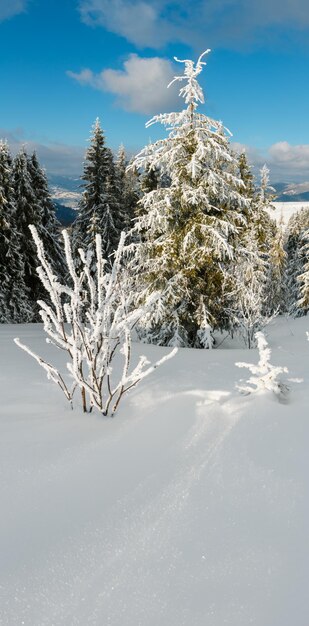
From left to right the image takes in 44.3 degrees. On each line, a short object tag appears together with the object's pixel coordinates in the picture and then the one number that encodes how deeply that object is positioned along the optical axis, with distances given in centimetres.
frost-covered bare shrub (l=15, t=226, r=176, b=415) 319
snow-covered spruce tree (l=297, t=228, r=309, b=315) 2177
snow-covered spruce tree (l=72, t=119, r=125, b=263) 2025
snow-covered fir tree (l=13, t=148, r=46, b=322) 2019
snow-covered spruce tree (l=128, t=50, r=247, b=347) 824
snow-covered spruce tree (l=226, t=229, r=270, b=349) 943
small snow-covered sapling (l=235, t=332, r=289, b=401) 356
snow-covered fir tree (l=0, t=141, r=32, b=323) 1872
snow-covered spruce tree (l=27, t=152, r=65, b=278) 2128
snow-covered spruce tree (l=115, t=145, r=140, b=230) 2389
